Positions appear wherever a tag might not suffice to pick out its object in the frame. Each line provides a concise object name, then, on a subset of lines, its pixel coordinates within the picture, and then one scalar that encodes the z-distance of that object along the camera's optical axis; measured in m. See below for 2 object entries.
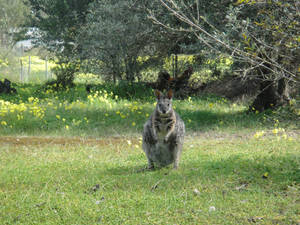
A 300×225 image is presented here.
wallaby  12.71
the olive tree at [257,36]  22.00
